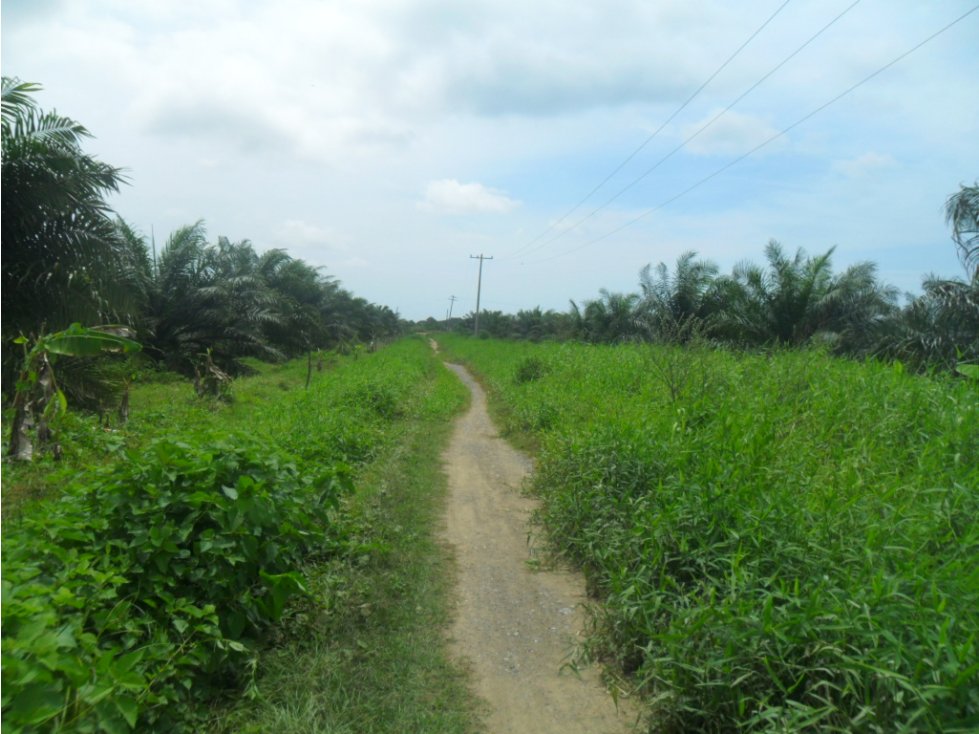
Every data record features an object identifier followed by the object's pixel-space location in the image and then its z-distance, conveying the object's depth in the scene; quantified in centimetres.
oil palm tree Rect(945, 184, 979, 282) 1107
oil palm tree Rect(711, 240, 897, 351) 1648
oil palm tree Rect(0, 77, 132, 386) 879
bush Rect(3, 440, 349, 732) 251
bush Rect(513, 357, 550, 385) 1762
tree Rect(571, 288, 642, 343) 2755
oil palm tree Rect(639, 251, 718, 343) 2225
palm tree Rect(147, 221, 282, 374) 1788
